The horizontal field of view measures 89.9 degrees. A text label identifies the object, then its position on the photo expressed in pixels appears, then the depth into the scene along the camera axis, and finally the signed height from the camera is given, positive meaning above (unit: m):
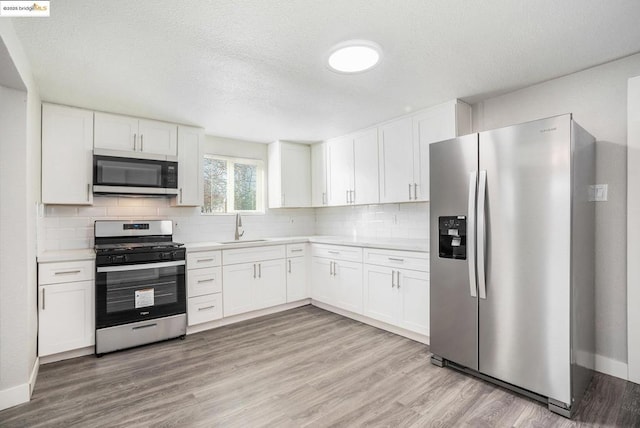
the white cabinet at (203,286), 3.43 -0.78
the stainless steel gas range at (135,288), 2.93 -0.70
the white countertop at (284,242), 2.85 -0.33
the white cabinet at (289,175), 4.63 +0.60
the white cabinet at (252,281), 3.69 -0.80
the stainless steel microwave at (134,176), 3.19 +0.42
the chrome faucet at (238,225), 4.35 -0.14
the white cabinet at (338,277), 3.69 -0.76
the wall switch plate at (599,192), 2.46 +0.17
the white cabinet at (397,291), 2.99 -0.76
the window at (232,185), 4.31 +0.43
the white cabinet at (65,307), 2.71 -0.80
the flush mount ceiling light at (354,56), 2.07 +1.09
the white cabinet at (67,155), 3.01 +0.59
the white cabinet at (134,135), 3.29 +0.87
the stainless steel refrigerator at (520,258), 1.97 -0.30
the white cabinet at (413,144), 3.12 +0.77
